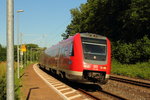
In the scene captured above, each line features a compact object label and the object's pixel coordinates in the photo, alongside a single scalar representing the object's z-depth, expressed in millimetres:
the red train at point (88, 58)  13523
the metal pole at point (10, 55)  4969
